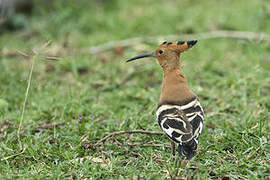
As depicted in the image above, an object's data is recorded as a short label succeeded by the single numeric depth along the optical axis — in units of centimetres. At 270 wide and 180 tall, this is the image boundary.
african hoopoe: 625
